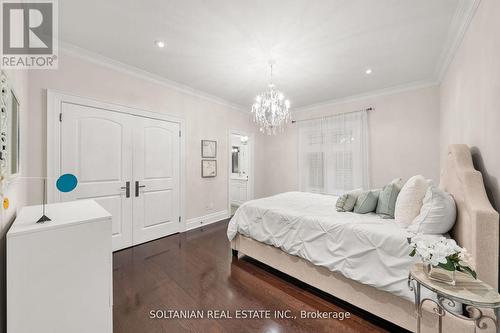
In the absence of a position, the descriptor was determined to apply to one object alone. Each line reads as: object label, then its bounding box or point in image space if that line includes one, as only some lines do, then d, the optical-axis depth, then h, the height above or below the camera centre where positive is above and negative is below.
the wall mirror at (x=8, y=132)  1.06 +0.23
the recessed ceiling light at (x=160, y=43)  2.32 +1.51
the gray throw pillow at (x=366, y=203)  2.22 -0.41
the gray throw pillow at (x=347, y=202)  2.31 -0.42
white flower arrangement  0.99 -0.47
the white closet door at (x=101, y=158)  2.49 +0.15
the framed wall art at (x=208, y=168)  4.05 -0.01
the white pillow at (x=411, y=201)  1.75 -0.32
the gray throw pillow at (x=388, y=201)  2.05 -0.37
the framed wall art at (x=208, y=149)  4.04 +0.41
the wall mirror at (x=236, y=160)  6.41 +0.25
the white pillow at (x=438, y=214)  1.51 -0.37
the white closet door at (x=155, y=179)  3.11 -0.18
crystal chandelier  2.76 +0.86
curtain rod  3.87 +1.16
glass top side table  0.89 -0.62
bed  1.22 -0.71
